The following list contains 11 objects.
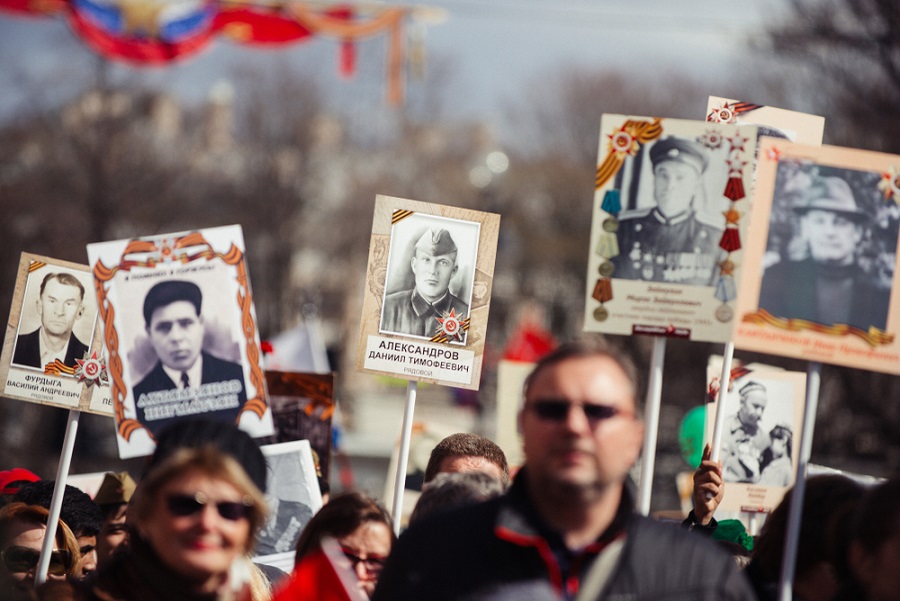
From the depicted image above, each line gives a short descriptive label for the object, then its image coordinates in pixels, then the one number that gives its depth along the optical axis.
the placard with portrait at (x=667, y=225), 7.89
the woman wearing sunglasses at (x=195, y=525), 5.84
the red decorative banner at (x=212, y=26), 35.28
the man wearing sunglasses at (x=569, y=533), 5.65
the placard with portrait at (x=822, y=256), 7.51
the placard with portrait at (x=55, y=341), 10.21
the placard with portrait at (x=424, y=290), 9.75
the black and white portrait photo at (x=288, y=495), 10.86
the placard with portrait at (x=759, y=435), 11.84
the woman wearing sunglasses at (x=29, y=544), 9.07
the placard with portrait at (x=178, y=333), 9.20
